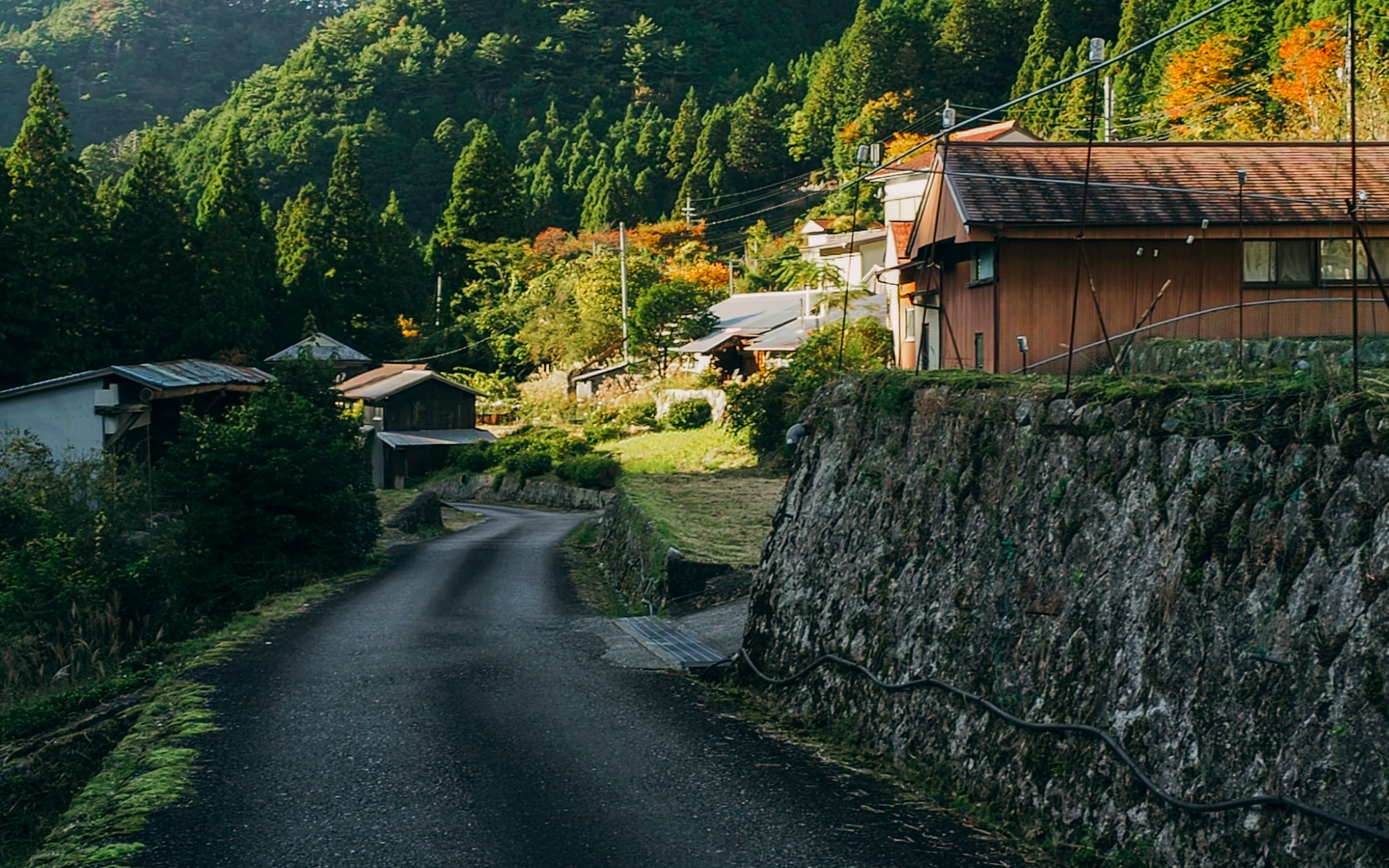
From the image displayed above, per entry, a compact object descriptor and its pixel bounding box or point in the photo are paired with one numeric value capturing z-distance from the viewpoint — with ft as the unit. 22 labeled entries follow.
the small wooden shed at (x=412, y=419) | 180.14
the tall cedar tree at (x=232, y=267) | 163.12
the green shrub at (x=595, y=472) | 146.00
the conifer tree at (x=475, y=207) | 254.61
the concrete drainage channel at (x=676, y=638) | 48.16
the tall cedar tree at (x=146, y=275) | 154.61
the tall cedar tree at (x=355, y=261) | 220.02
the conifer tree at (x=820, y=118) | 308.60
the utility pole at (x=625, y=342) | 197.88
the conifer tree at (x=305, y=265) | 202.69
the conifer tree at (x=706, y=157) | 308.19
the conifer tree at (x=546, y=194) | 305.32
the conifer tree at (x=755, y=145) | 317.63
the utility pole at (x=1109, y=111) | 105.19
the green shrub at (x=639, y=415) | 172.55
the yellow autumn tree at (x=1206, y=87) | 152.46
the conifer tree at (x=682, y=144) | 321.32
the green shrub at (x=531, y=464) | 160.86
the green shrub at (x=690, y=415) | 160.56
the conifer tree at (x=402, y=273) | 228.63
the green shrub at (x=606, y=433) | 170.30
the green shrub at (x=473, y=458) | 175.22
